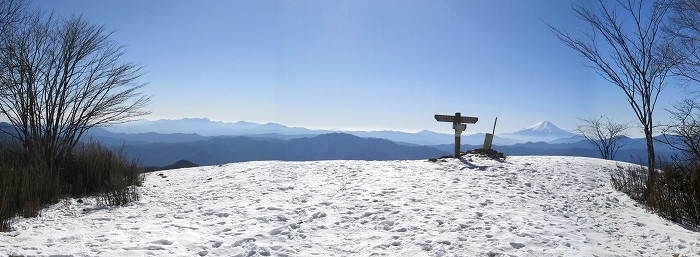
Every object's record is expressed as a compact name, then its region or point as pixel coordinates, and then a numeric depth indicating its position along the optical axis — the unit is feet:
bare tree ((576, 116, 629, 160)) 75.00
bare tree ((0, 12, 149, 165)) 31.48
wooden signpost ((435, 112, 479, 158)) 44.96
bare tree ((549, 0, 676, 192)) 30.53
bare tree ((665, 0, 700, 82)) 27.76
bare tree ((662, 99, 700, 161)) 21.08
